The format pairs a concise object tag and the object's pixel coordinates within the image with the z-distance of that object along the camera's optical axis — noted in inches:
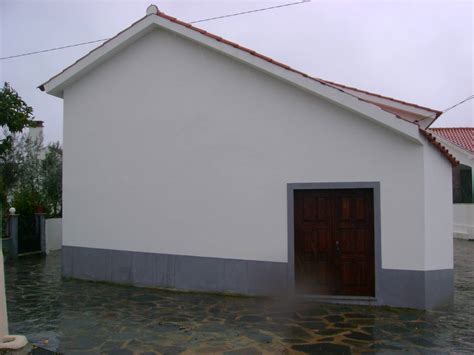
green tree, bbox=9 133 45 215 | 841.5
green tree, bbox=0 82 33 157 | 451.2
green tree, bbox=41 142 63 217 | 788.6
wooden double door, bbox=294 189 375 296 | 333.1
